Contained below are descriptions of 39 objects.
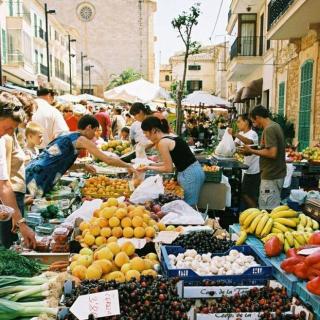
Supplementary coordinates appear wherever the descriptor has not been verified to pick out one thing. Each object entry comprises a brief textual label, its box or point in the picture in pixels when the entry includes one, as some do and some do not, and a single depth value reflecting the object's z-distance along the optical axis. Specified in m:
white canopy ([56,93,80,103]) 26.10
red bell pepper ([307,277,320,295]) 2.59
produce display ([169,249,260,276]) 2.97
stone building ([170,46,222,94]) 68.81
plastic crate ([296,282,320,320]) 2.55
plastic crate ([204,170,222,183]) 7.15
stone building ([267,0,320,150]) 11.77
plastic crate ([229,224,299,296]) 2.83
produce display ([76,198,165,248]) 3.63
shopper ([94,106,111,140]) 13.65
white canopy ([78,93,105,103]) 29.97
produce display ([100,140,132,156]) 9.73
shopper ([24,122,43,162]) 5.93
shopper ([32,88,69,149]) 7.35
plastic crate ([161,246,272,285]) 2.83
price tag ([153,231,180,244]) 3.54
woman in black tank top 5.61
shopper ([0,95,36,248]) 3.50
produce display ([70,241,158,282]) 2.95
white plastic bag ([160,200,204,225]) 4.29
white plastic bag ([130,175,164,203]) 5.11
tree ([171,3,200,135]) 13.20
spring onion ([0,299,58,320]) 2.49
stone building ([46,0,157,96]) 69.31
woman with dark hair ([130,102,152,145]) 8.21
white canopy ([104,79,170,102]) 13.75
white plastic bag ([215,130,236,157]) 8.38
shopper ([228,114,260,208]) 7.92
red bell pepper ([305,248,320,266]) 2.79
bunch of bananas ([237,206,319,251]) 3.46
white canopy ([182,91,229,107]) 19.62
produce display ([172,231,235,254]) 3.41
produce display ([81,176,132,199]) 5.87
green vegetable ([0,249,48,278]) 2.93
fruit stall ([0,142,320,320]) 2.48
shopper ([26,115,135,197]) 5.14
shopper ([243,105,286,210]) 6.04
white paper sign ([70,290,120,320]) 2.38
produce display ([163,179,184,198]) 6.00
